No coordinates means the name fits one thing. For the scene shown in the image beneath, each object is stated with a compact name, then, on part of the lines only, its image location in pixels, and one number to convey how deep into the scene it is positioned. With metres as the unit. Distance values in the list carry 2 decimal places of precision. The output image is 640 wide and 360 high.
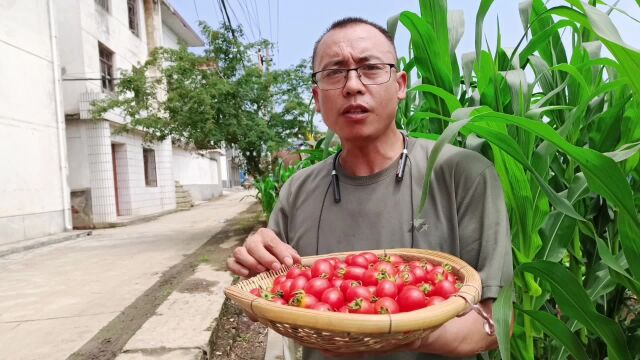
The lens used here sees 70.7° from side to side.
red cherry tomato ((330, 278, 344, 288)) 1.10
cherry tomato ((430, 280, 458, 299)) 1.00
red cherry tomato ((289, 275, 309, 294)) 1.07
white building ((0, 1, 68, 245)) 7.32
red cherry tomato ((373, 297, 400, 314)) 0.90
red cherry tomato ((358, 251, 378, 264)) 1.19
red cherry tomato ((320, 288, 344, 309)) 1.01
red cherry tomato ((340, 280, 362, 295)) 1.07
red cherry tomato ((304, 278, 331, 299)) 1.05
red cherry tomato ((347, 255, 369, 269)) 1.17
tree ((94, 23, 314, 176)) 7.03
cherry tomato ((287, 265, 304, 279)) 1.16
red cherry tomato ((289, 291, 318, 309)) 0.98
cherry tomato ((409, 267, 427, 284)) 1.08
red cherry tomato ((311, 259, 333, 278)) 1.14
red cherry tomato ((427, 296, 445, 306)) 0.93
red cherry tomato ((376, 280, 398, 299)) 1.02
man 1.10
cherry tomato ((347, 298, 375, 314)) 0.93
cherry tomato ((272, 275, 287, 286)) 1.18
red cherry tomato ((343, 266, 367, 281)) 1.12
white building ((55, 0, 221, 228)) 9.75
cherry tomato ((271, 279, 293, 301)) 1.08
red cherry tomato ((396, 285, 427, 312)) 0.95
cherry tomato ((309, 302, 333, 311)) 0.95
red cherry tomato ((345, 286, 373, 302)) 1.01
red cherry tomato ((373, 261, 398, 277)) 1.11
